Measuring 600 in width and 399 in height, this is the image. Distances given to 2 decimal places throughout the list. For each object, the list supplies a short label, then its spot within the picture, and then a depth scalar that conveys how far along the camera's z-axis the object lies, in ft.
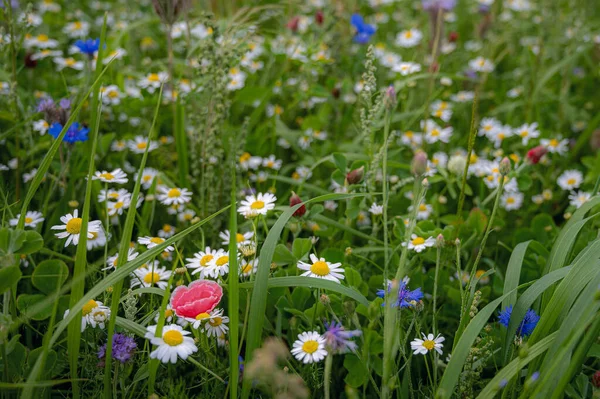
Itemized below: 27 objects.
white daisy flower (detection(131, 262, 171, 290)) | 2.51
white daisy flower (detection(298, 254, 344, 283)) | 2.42
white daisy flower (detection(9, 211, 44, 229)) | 2.63
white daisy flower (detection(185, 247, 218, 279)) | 2.44
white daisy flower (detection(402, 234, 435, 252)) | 2.57
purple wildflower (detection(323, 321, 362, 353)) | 2.04
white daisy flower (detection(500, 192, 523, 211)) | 3.08
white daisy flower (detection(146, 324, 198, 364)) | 2.15
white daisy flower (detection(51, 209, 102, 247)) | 2.46
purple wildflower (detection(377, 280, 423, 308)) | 2.29
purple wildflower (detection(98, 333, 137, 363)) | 2.22
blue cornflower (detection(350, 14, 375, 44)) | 3.89
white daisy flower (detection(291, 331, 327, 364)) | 2.20
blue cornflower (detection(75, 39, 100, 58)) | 3.15
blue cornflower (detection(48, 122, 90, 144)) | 2.81
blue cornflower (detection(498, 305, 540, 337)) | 2.32
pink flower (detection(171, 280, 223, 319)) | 2.24
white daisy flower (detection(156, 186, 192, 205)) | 2.81
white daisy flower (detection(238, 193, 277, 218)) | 2.58
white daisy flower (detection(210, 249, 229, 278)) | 2.43
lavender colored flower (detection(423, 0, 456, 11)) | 3.39
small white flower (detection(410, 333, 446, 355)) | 2.28
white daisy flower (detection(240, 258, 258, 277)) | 2.44
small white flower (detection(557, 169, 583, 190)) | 3.18
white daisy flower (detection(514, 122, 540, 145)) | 3.28
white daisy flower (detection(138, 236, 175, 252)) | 2.53
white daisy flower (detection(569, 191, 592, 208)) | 2.98
